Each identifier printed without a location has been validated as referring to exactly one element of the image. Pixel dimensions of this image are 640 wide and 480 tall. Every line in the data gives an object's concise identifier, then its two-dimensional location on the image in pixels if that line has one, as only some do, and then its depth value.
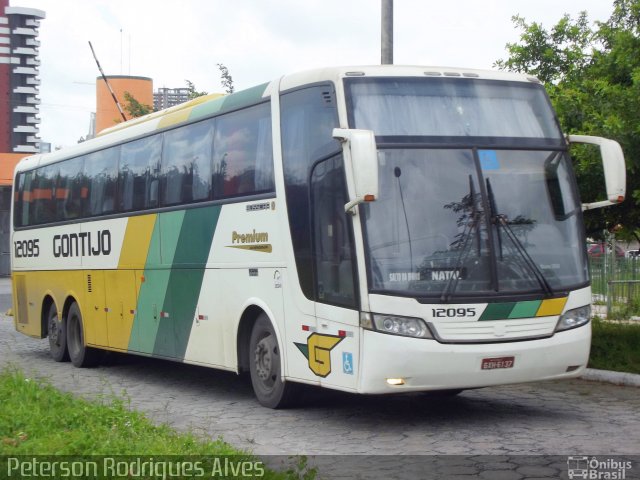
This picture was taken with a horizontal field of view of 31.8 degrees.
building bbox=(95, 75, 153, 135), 68.40
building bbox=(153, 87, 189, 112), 75.97
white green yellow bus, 9.52
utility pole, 17.08
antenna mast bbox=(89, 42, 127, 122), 19.17
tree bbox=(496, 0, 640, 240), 12.75
